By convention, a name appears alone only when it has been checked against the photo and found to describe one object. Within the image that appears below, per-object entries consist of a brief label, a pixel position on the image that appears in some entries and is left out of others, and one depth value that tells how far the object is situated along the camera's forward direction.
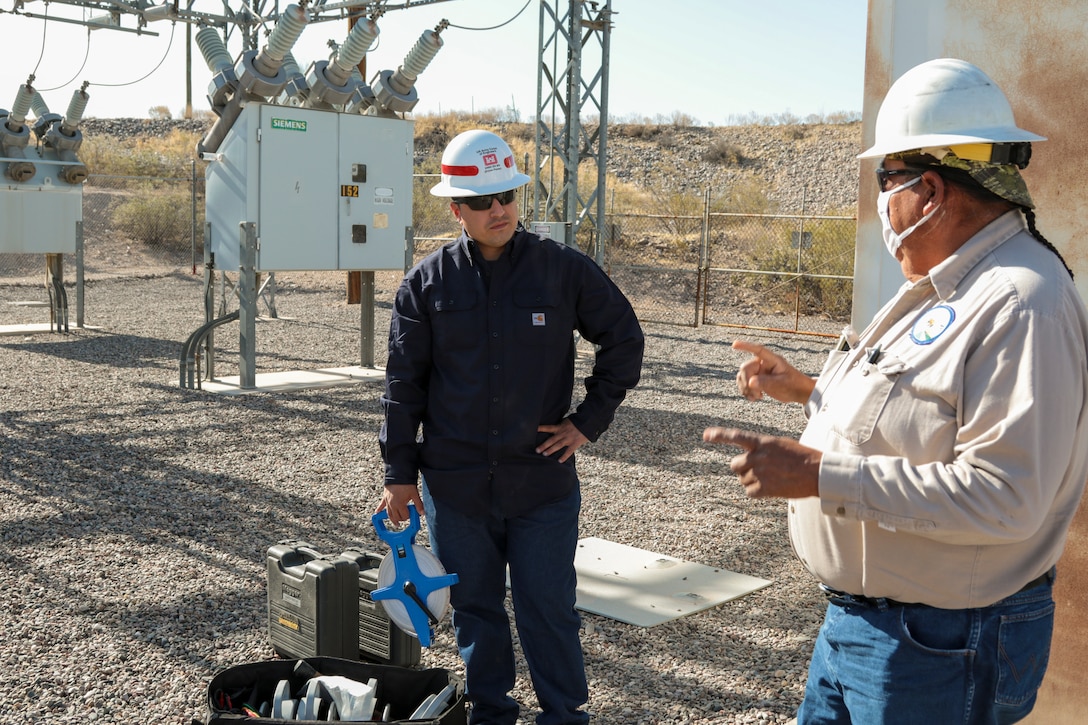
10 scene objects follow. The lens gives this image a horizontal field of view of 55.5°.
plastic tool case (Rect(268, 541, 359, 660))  3.91
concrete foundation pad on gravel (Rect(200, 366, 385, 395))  11.13
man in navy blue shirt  3.42
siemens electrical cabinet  10.75
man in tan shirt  1.85
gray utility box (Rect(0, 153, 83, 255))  14.56
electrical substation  10.76
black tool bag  3.33
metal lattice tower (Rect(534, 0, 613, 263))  12.70
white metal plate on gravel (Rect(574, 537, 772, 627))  5.10
